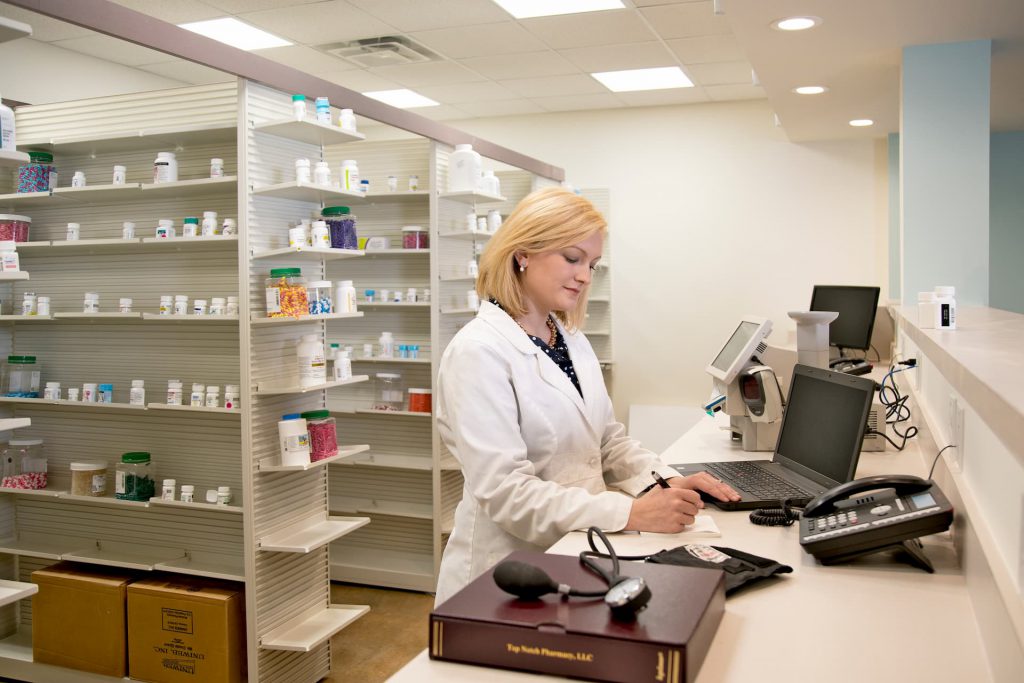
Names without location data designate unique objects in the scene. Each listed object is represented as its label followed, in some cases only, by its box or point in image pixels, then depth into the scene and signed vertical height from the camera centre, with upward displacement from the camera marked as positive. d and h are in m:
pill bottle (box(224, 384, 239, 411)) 3.36 -0.31
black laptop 2.02 -0.35
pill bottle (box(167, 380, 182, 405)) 3.45 -0.30
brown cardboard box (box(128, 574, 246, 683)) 3.24 -1.25
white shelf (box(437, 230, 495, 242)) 4.69 +0.49
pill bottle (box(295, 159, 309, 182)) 3.32 +0.61
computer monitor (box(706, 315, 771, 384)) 2.80 -0.12
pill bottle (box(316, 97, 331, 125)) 3.40 +0.87
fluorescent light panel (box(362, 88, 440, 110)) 6.81 +1.87
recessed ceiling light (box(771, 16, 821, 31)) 3.23 +1.16
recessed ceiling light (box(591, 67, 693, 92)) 6.10 +1.81
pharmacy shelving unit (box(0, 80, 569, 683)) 3.29 -0.15
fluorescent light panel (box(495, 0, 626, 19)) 4.64 +1.77
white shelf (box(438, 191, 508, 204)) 4.66 +0.70
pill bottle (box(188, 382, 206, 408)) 3.42 -0.32
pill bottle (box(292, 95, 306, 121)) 3.21 +0.84
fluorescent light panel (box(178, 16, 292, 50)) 5.10 +1.84
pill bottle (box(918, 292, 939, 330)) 2.41 +0.00
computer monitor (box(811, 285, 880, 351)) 5.38 +0.01
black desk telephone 1.48 -0.39
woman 1.74 -0.22
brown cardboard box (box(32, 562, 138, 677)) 3.38 -1.24
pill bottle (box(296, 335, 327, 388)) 3.38 -0.17
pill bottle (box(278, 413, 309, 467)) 3.27 -0.48
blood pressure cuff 1.46 -0.45
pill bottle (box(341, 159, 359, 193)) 3.74 +0.65
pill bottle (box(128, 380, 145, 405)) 3.51 -0.30
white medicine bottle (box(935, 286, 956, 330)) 2.38 +0.01
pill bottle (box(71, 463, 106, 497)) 3.52 -0.67
